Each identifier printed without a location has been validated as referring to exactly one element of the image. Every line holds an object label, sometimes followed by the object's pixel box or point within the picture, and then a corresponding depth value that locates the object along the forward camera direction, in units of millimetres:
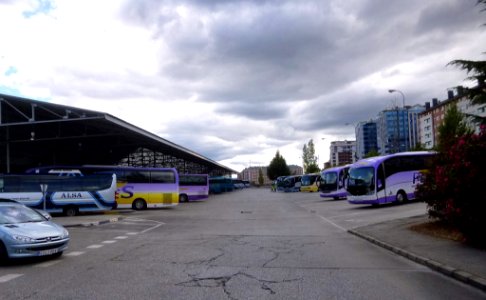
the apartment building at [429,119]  116750
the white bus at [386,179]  27312
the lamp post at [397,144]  40650
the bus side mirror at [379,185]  27222
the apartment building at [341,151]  142975
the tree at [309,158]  100512
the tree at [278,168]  131712
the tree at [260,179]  193000
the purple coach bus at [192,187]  48344
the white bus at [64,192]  27219
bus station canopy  33781
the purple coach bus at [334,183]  40344
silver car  10055
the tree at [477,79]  13023
